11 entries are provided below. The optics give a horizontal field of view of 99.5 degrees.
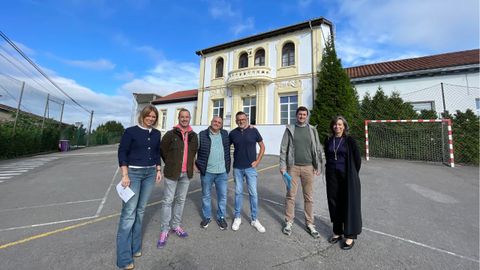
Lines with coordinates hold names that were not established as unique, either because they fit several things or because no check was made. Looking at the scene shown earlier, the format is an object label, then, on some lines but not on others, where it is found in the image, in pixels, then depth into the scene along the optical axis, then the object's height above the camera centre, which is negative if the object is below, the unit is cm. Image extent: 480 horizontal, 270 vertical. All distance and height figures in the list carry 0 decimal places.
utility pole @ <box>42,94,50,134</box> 1881 +348
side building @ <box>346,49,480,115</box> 1118 +459
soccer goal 933 +79
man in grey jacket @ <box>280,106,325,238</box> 309 -14
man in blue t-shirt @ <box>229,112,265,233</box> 326 -21
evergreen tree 1161 +331
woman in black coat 266 -40
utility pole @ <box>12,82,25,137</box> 1445 +287
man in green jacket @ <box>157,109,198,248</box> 279 -23
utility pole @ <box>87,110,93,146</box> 2864 +234
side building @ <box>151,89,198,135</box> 2100 +475
